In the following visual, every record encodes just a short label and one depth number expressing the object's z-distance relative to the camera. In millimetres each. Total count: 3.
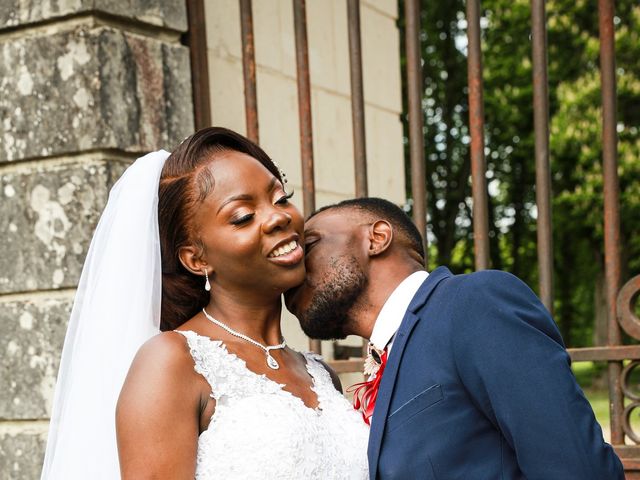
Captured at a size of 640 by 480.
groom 1916
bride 2158
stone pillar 2822
